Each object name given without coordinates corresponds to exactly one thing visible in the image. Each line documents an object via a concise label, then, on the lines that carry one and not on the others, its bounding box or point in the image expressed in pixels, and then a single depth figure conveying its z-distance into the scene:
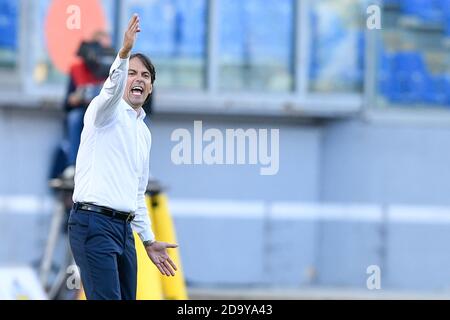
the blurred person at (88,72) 18.31
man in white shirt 10.10
